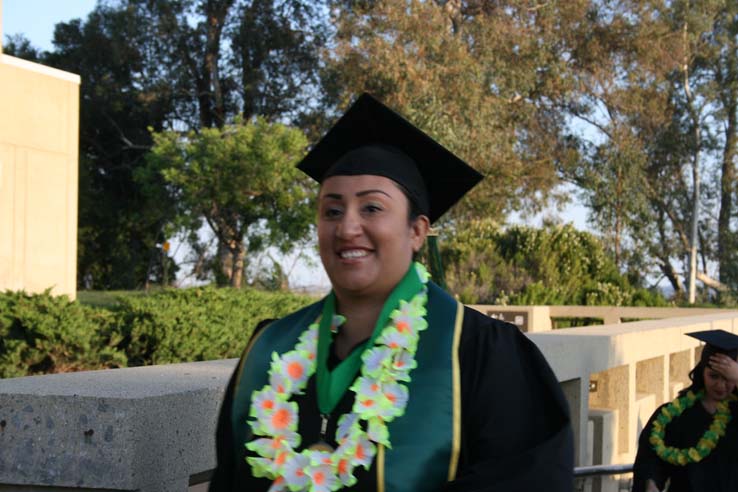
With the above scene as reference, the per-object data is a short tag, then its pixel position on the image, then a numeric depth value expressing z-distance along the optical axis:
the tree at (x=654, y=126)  31.54
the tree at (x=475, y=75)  25.80
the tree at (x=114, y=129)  31.08
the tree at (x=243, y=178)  22.42
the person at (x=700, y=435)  5.13
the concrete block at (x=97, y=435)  2.57
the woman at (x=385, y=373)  2.13
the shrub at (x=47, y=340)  8.05
